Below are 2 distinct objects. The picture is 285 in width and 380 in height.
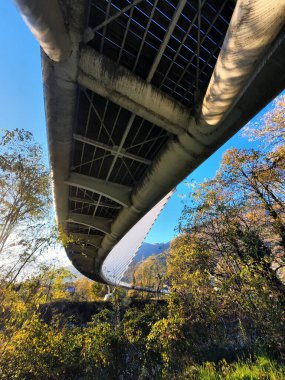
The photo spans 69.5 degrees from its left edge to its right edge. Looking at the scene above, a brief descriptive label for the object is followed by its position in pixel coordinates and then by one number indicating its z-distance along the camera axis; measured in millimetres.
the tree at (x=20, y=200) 5406
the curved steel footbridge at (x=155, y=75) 3241
